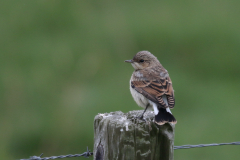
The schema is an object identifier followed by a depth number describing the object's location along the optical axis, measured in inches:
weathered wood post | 308.7
